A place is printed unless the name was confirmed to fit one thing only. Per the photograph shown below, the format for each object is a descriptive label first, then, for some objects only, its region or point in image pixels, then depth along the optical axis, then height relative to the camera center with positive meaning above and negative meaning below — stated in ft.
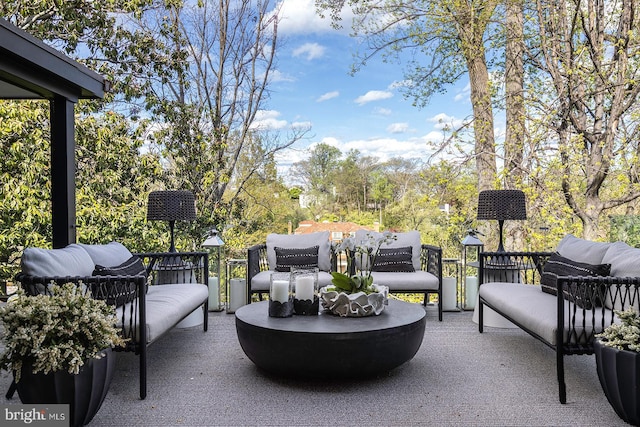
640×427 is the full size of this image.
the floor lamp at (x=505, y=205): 13.58 +0.03
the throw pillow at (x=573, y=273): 8.62 -1.44
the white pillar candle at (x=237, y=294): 14.82 -2.73
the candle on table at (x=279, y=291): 9.35 -1.67
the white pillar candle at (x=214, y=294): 15.12 -2.80
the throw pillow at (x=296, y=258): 14.42 -1.58
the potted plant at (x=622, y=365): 6.68 -2.31
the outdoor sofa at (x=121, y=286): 8.09 -1.41
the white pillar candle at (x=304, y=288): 9.50 -1.64
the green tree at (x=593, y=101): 17.17 +4.02
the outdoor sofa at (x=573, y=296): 8.10 -1.84
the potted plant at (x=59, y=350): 6.32 -1.93
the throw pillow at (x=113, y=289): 8.36 -1.50
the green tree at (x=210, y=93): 22.00 +5.81
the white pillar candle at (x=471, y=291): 15.17 -2.73
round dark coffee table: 8.37 -2.50
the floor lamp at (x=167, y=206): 13.48 +0.03
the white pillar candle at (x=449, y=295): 15.09 -2.85
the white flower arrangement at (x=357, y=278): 9.81 -1.50
